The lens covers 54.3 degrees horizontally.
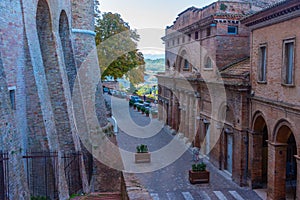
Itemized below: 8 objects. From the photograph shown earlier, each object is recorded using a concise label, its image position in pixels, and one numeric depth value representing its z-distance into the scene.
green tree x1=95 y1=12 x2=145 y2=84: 27.79
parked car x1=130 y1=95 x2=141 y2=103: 37.12
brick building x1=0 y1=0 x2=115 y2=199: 6.10
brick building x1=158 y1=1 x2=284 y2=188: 12.83
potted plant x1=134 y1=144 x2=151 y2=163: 16.09
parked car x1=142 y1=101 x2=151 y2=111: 34.29
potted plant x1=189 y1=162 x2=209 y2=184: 12.97
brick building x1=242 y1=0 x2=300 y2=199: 9.62
